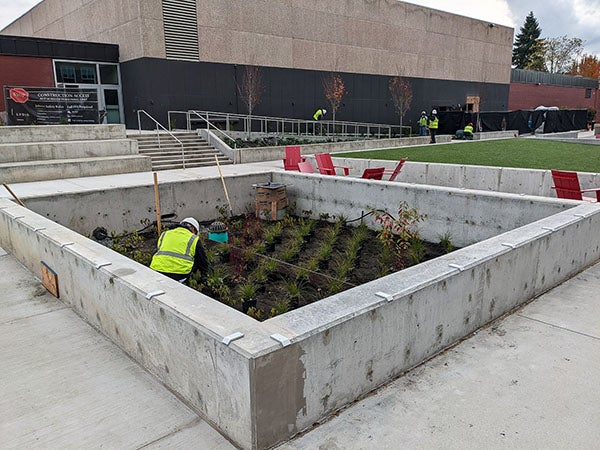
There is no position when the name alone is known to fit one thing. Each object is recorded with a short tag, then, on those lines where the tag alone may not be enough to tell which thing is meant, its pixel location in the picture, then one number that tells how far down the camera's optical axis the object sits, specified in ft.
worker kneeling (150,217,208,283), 17.43
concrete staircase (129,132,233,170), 57.88
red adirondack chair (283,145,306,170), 48.57
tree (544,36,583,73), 257.14
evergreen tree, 265.91
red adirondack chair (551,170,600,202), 31.04
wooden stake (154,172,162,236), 27.88
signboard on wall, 53.36
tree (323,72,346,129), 97.43
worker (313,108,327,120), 89.82
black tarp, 110.42
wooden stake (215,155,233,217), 34.13
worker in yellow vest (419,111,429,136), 97.91
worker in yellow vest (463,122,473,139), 101.81
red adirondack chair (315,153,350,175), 46.11
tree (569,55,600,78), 270.71
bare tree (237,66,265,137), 84.43
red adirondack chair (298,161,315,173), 43.27
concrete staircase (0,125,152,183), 45.60
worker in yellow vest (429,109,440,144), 91.86
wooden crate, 34.24
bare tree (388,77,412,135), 110.07
